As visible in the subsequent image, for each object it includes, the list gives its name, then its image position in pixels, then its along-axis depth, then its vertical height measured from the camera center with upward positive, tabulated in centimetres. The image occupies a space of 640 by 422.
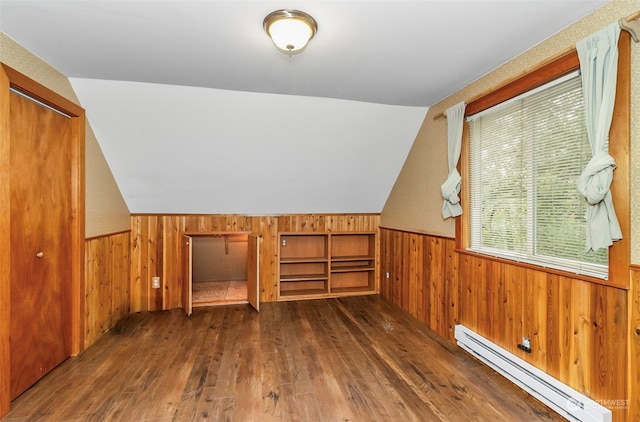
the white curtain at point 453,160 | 274 +46
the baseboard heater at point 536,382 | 171 -114
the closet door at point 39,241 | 203 -23
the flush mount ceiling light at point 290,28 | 171 +108
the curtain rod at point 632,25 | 151 +95
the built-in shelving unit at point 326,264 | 442 -84
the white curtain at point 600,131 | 160 +44
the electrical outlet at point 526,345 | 215 -98
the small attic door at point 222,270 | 405 -106
